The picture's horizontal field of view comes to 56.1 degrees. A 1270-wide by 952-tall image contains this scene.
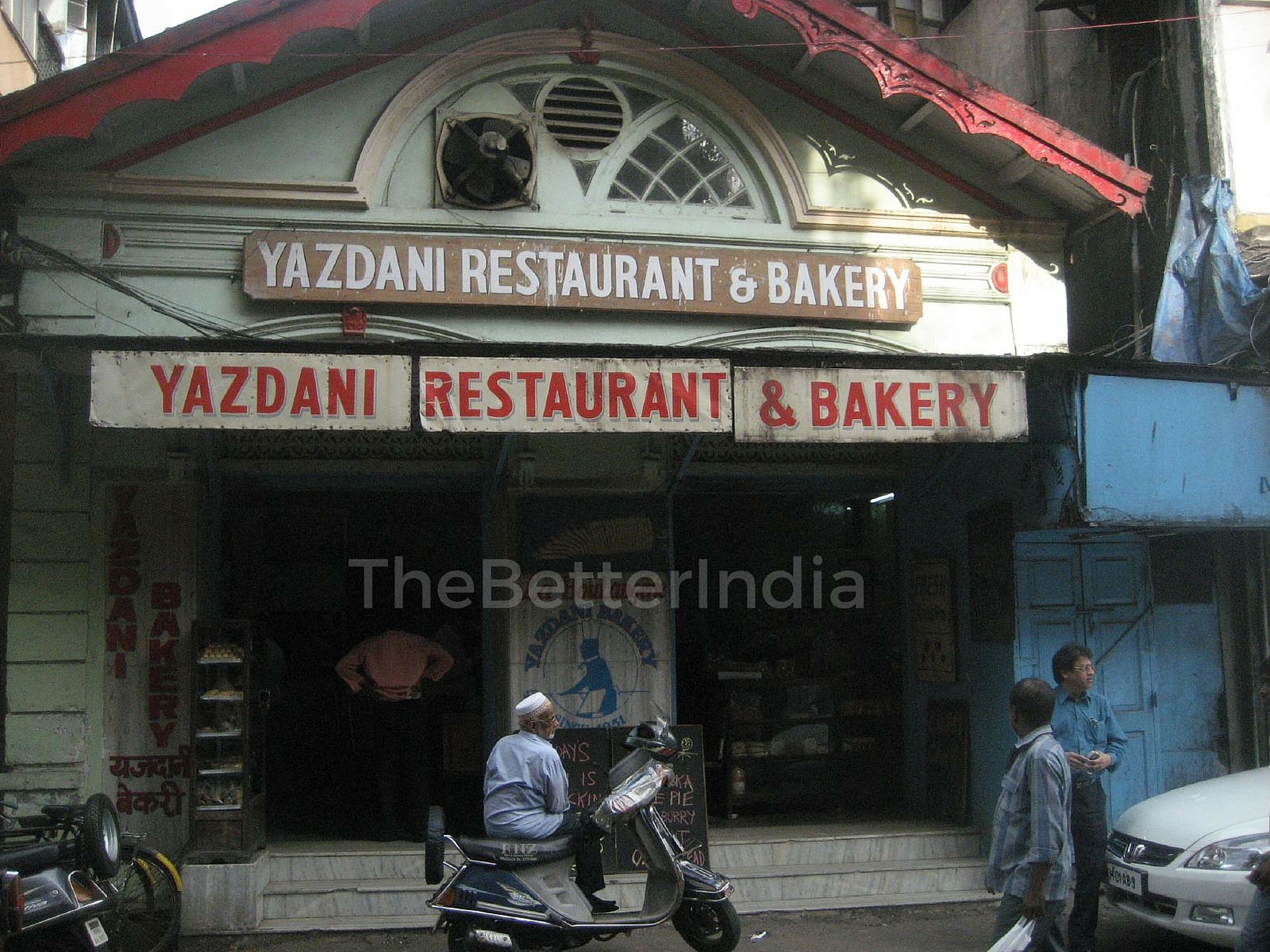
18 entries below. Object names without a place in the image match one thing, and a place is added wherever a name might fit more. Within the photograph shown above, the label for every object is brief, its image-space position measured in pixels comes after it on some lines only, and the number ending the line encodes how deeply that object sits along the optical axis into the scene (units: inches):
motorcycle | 222.2
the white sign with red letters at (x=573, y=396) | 275.6
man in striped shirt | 197.6
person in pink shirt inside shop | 342.6
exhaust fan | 335.3
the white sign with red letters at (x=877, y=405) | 287.4
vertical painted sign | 312.3
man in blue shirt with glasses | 253.6
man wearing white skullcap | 242.1
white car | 240.2
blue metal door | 338.6
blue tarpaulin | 350.0
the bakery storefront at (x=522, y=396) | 293.4
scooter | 235.1
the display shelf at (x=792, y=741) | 374.6
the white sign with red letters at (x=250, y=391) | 263.4
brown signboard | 322.7
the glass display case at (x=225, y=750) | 296.4
